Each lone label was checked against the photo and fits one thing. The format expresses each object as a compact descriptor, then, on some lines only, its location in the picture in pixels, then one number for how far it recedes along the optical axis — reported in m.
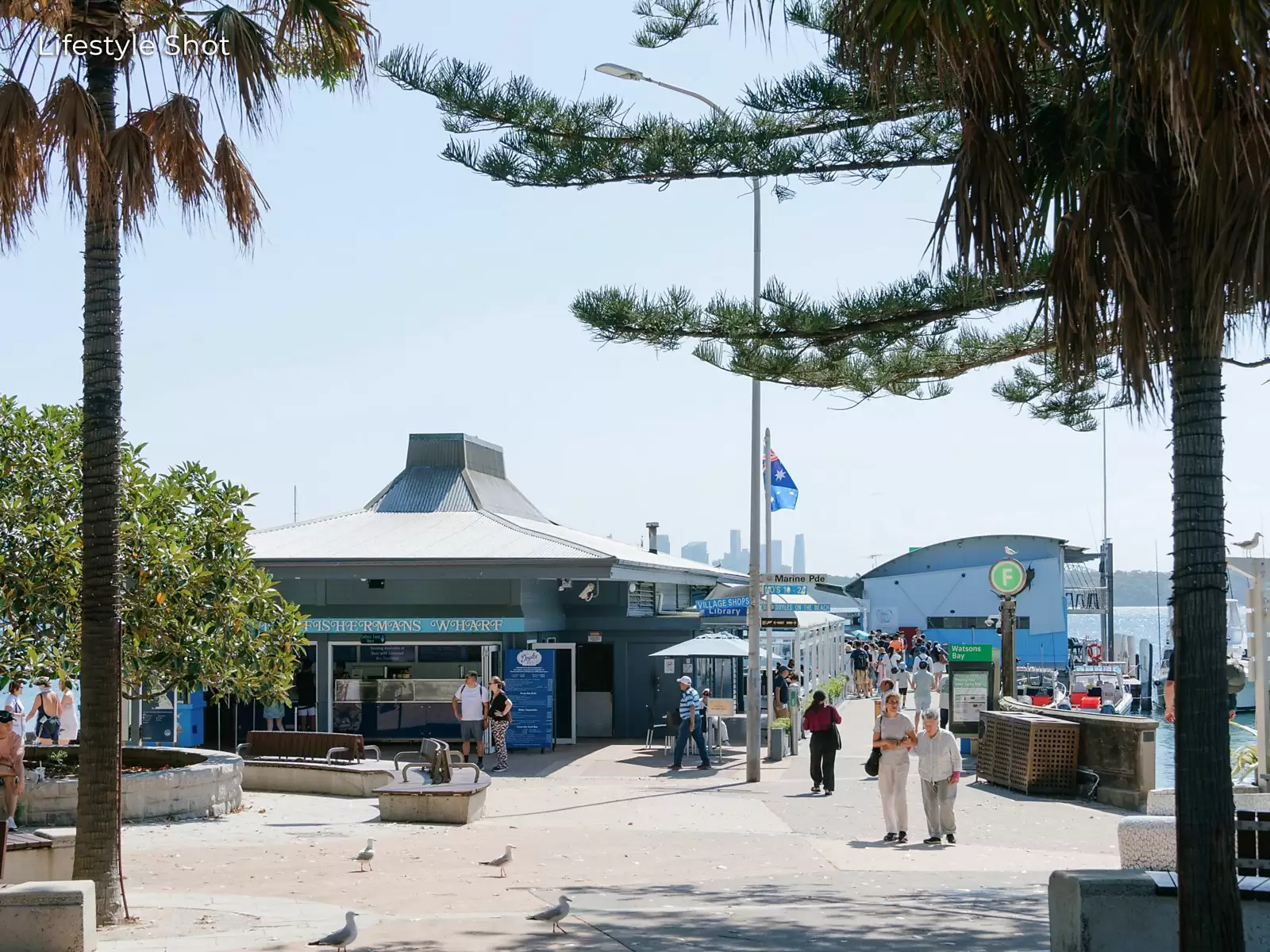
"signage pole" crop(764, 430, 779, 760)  25.92
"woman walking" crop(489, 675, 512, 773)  23.80
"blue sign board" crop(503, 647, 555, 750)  26.69
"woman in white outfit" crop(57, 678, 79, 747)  21.50
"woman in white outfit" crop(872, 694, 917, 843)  16.05
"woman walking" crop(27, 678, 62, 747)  22.91
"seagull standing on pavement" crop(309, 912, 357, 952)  8.33
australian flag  27.23
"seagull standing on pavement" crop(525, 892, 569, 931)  9.37
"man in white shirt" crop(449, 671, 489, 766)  23.72
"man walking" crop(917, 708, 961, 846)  15.71
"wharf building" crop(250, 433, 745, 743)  26.66
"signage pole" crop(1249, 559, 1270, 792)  11.79
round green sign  25.75
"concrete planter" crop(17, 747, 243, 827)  15.24
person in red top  20.25
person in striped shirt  24.31
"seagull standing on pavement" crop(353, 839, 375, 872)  12.48
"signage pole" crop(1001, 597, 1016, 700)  25.30
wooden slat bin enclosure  20.47
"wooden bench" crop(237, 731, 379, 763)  21.33
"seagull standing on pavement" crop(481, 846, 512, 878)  12.38
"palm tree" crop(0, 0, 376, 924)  9.46
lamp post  22.59
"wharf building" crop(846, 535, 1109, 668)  68.06
